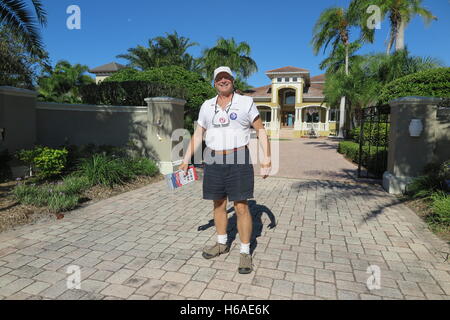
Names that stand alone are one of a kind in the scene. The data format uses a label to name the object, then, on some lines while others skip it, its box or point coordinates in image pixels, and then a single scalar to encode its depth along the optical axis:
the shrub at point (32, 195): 4.82
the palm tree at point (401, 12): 16.84
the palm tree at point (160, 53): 27.41
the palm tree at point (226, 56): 29.23
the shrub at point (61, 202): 4.72
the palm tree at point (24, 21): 6.20
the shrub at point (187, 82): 11.23
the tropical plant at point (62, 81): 25.88
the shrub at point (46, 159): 6.22
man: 2.94
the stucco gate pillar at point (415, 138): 6.06
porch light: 6.00
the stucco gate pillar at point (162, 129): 8.15
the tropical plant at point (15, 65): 12.29
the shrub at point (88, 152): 7.20
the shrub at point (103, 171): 6.27
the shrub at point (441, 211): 4.30
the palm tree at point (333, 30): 24.22
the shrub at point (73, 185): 5.41
